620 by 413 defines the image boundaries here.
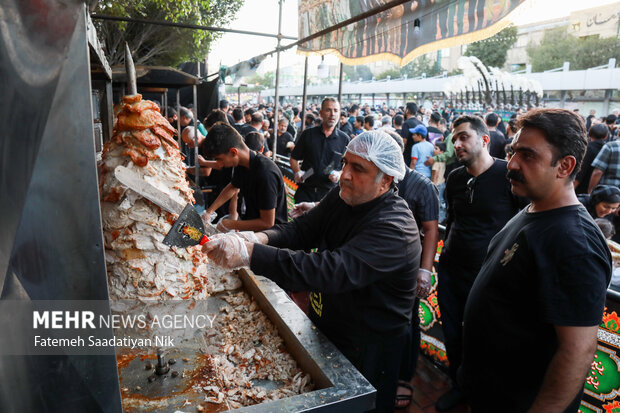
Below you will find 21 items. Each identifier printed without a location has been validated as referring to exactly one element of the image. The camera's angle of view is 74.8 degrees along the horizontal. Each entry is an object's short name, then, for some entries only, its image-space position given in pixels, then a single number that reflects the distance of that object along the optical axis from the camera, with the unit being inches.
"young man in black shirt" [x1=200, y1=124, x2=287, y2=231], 142.3
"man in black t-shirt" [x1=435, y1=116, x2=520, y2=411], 127.2
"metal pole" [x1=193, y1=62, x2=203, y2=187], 231.0
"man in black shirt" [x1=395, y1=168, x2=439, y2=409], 132.2
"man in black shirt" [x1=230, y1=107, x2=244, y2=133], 341.0
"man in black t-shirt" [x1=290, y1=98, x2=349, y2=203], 217.5
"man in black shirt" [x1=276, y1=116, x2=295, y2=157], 387.2
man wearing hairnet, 74.6
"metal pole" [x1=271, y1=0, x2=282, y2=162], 212.5
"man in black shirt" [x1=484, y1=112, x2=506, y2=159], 281.6
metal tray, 64.0
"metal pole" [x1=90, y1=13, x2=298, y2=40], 211.7
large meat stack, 77.9
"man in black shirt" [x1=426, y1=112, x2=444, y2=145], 343.0
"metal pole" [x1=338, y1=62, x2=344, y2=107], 216.0
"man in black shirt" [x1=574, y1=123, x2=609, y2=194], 260.1
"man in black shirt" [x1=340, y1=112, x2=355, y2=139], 366.9
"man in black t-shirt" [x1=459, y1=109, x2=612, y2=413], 63.1
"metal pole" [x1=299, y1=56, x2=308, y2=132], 222.2
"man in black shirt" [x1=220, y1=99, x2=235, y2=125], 527.5
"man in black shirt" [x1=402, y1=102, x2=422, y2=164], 322.3
